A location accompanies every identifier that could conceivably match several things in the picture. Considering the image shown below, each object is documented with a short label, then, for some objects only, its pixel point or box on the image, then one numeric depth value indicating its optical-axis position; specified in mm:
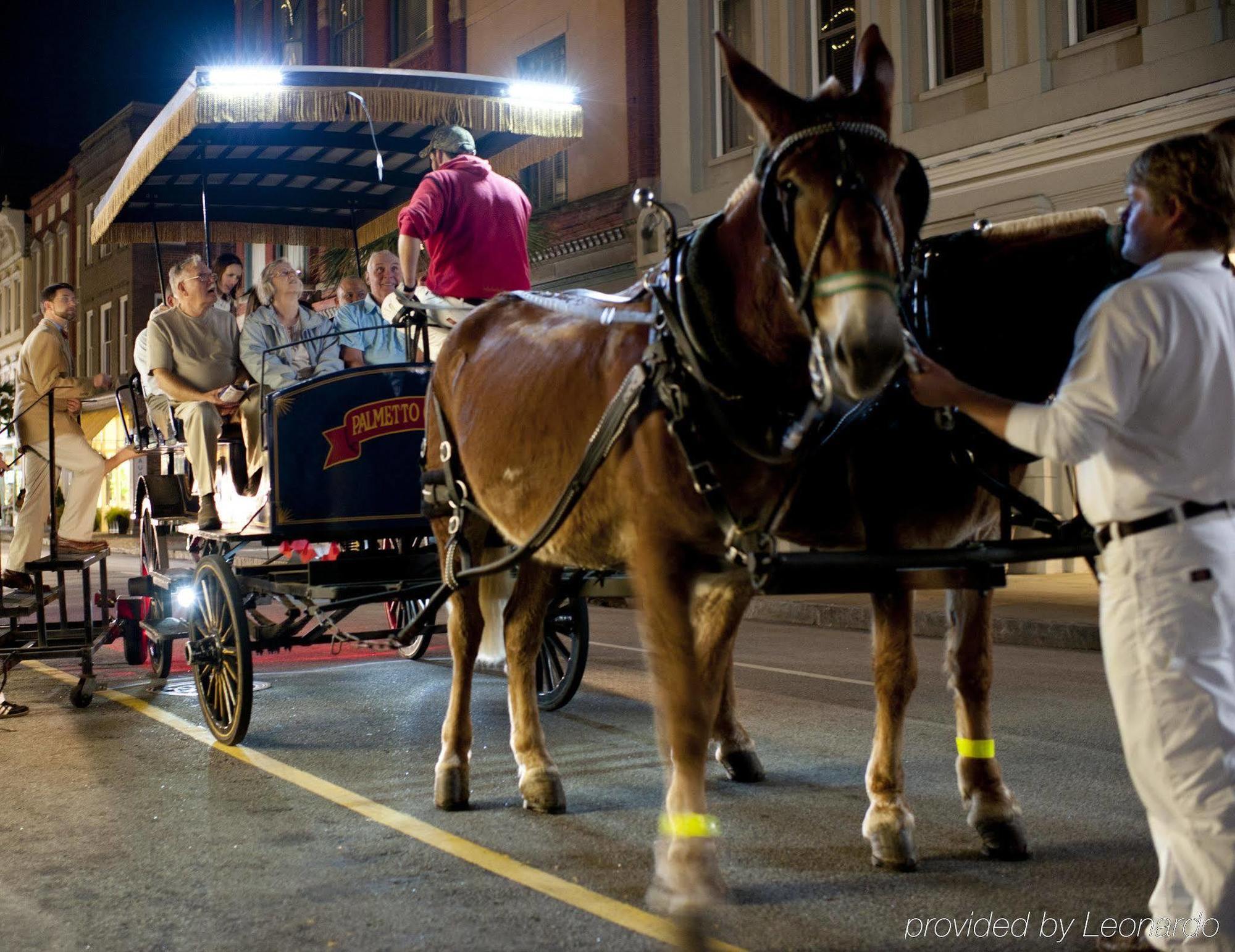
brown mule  3121
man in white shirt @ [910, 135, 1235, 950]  2787
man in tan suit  8805
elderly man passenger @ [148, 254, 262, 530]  8383
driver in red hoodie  6719
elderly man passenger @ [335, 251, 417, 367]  9109
